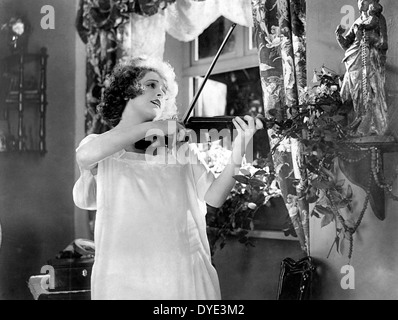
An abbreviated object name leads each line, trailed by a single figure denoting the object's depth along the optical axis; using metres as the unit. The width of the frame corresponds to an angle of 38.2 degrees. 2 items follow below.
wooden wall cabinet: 2.62
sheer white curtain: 2.28
